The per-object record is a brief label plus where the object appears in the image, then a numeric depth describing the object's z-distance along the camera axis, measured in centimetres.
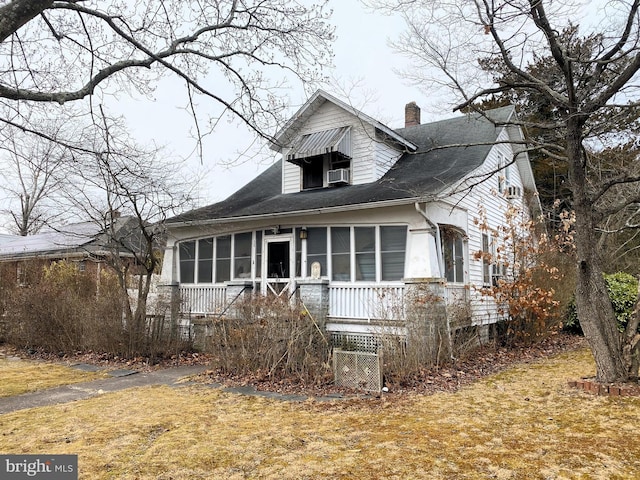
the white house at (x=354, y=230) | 1020
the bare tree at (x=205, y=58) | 643
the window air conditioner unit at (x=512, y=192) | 1332
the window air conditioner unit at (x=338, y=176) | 1306
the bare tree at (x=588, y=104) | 686
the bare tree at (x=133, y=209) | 1016
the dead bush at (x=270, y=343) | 820
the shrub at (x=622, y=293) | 1352
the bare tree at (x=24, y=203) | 3145
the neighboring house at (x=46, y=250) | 1233
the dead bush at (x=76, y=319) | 1091
